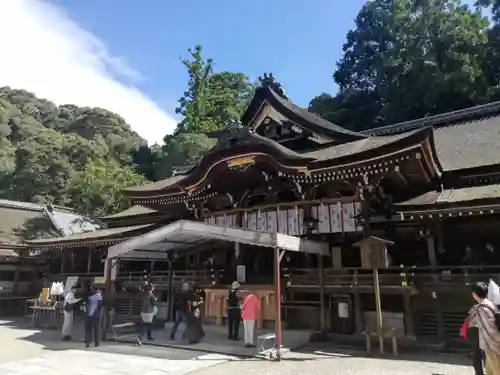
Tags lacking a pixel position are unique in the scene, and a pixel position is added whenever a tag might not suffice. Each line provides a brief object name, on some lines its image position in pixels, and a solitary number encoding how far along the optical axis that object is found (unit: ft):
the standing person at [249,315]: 32.89
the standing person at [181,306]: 35.45
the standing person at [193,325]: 34.86
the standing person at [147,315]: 36.29
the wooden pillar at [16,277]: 64.39
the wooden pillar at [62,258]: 66.46
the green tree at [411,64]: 104.53
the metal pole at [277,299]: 29.01
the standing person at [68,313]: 38.96
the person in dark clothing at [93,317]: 35.24
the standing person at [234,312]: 35.47
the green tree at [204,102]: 149.28
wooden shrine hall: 34.14
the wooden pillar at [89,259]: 63.03
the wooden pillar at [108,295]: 39.09
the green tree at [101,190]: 100.99
